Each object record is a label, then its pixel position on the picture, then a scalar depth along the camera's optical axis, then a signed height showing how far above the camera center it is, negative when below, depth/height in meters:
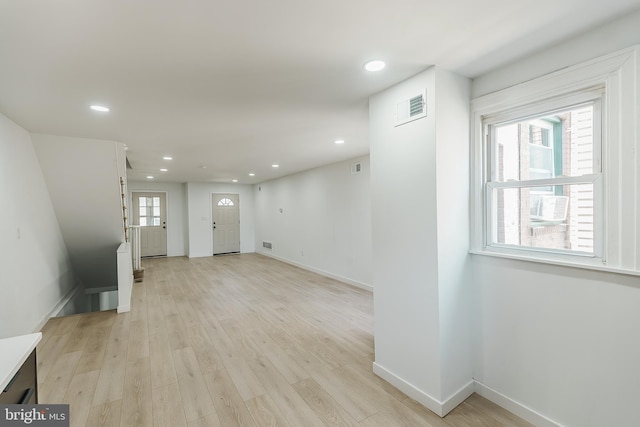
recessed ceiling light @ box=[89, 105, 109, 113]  2.48 +0.96
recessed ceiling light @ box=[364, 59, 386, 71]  1.82 +0.96
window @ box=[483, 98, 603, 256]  1.64 +0.18
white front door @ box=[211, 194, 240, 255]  8.93 -0.42
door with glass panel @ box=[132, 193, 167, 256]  8.17 -0.27
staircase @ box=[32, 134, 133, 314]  3.53 +0.21
